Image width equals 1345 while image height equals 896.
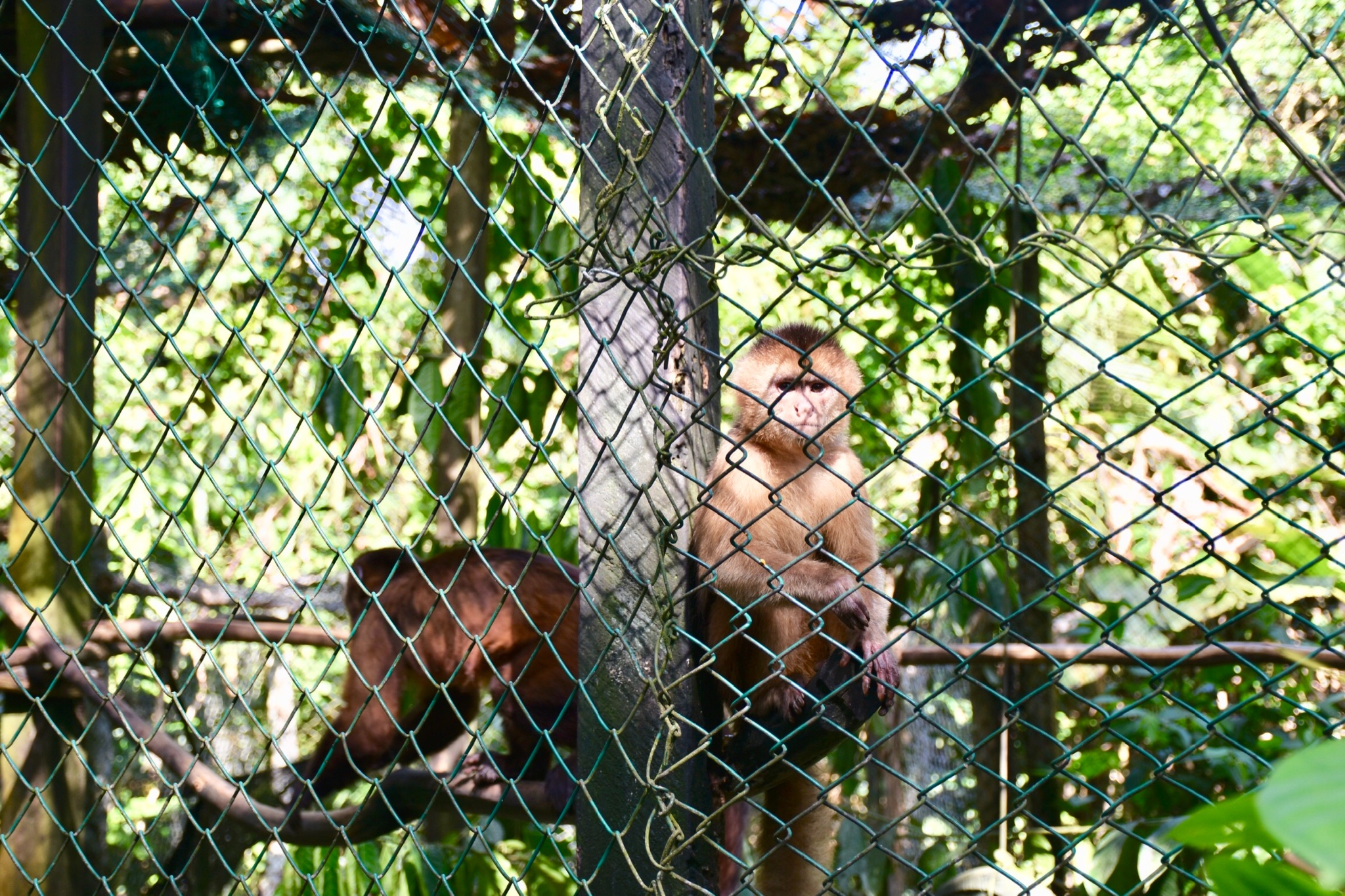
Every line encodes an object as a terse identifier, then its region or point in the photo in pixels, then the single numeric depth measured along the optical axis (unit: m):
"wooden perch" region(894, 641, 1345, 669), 2.69
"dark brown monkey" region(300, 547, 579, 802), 7.45
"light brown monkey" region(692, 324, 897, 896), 4.23
